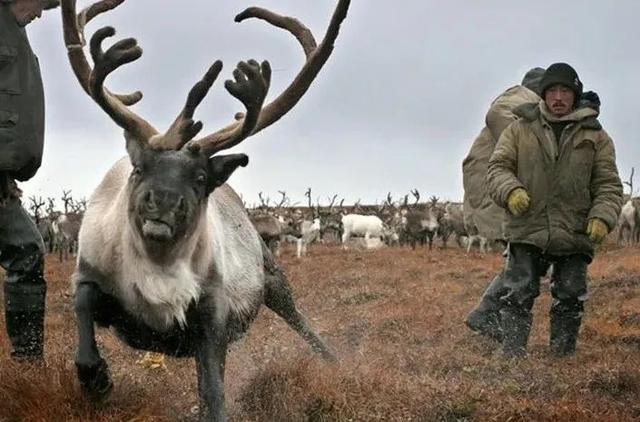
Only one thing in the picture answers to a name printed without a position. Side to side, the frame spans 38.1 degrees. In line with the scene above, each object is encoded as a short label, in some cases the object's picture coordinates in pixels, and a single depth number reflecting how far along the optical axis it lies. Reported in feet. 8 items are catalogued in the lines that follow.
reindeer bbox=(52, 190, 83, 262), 114.11
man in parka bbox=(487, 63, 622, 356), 21.25
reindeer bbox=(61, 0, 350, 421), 13.35
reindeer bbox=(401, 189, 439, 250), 127.54
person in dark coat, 16.30
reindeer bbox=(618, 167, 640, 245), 111.86
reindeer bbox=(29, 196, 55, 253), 129.41
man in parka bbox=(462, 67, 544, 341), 23.45
